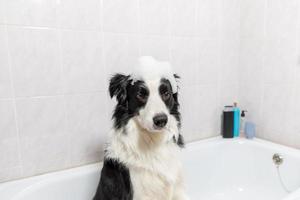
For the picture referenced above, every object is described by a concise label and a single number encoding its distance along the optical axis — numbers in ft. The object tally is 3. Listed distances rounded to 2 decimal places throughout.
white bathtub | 4.30
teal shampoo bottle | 6.01
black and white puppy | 3.34
